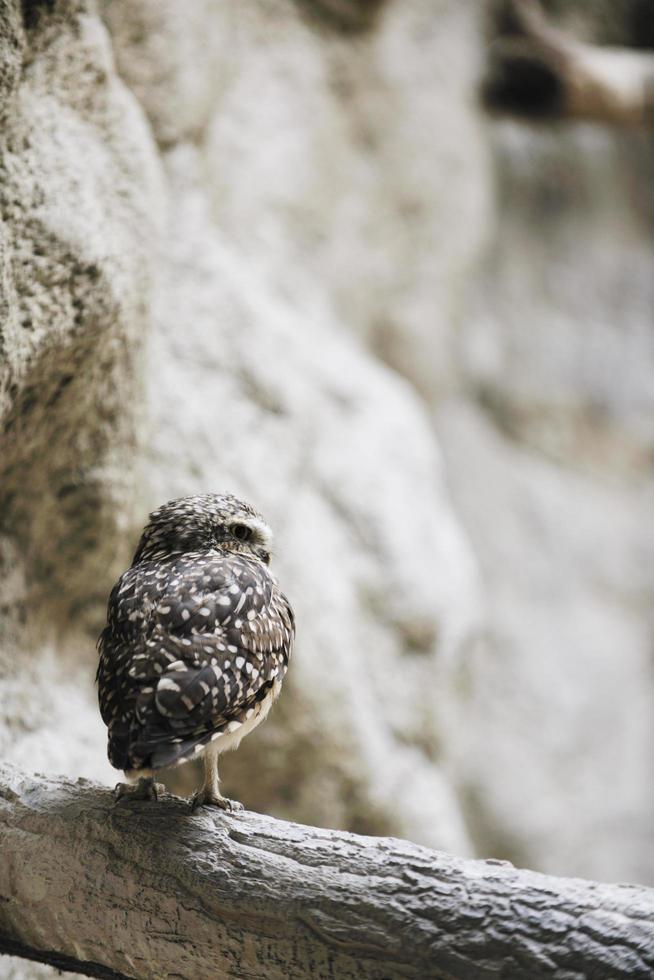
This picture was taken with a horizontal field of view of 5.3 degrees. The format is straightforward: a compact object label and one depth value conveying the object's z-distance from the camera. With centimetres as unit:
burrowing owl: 397
